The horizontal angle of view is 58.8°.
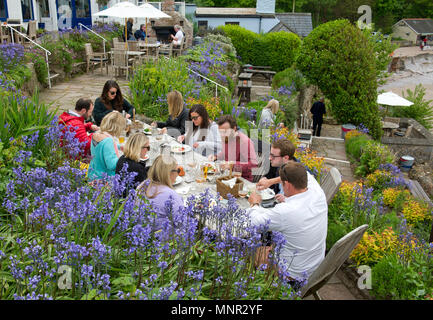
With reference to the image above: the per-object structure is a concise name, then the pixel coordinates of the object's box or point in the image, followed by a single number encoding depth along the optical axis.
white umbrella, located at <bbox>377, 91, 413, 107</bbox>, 15.30
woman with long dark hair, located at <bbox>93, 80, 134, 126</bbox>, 6.60
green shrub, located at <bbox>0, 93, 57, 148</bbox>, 3.95
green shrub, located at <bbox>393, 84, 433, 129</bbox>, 18.62
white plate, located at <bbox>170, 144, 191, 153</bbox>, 5.25
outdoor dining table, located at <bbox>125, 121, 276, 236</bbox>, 3.96
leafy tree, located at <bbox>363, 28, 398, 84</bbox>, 17.14
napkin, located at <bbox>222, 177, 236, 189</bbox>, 3.89
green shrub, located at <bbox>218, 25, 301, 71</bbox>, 22.72
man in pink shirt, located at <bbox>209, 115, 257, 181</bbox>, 5.30
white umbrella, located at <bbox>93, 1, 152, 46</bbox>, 12.04
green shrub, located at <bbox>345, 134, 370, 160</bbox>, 10.05
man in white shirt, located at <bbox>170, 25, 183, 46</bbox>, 14.82
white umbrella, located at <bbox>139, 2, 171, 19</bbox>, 12.45
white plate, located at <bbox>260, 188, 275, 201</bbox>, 3.98
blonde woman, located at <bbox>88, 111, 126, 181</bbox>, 4.52
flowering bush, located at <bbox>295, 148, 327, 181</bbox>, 6.18
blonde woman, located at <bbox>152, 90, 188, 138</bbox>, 6.58
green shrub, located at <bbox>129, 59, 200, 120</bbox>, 7.84
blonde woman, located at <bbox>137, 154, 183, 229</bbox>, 3.46
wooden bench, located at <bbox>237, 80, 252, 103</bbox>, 13.05
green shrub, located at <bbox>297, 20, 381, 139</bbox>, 12.02
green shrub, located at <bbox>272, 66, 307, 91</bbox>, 13.50
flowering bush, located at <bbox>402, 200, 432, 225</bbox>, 6.83
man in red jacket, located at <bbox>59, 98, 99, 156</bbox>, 5.34
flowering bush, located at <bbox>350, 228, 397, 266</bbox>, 4.39
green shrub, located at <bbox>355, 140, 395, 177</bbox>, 8.89
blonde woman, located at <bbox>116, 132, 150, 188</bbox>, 4.06
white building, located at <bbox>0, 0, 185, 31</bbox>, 16.31
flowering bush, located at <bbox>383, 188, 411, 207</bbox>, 7.28
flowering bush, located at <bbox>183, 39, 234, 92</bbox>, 10.73
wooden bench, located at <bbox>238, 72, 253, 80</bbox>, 14.83
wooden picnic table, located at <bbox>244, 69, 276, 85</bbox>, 20.55
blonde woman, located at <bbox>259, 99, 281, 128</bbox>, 7.50
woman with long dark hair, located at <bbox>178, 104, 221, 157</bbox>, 5.91
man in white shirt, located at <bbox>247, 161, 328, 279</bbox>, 3.30
